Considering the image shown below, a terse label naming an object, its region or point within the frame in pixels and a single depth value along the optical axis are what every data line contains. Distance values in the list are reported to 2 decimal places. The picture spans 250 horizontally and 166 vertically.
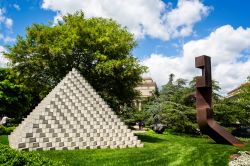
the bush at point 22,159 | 9.71
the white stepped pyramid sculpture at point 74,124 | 16.62
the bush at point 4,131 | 27.86
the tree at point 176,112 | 37.41
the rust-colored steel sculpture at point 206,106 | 21.11
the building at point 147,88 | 103.06
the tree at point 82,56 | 27.27
